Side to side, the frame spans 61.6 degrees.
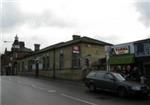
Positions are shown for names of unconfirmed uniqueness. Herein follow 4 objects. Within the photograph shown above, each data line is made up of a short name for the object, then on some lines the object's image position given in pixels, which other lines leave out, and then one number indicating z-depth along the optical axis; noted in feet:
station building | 51.83
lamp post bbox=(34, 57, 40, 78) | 77.83
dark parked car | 24.66
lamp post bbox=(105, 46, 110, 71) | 36.77
